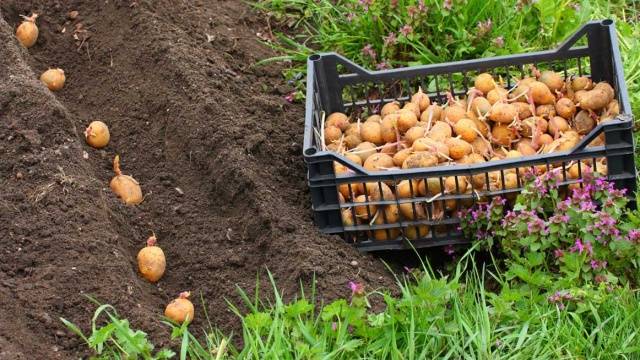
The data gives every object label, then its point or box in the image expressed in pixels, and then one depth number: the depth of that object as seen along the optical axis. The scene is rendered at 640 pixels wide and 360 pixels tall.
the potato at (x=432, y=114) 4.37
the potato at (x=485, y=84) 4.46
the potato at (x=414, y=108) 4.42
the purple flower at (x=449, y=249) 4.09
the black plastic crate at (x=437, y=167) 3.87
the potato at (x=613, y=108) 4.23
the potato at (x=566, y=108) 4.34
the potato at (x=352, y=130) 4.43
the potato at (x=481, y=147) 4.22
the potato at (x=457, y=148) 4.12
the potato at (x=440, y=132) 4.20
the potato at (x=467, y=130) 4.22
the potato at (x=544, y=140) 4.21
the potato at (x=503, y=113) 4.27
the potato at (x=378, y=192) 4.01
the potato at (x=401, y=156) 4.15
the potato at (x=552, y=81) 4.47
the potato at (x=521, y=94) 4.39
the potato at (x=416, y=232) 4.09
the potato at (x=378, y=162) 4.14
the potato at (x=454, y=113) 4.31
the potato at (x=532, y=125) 4.25
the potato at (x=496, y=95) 4.37
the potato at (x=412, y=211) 4.04
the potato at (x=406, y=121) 4.31
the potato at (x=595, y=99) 4.26
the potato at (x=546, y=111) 4.35
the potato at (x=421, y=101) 4.46
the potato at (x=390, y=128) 4.32
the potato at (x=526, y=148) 4.19
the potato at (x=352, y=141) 4.40
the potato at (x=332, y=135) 4.44
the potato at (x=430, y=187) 3.97
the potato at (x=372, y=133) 4.35
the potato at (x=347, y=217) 4.08
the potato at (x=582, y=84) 4.42
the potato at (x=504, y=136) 4.29
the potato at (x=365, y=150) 4.29
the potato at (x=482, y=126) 4.30
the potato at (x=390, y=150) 4.29
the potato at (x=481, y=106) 4.34
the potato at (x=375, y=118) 4.49
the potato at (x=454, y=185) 3.99
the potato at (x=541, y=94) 4.37
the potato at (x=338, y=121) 4.50
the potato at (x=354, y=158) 4.24
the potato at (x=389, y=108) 4.50
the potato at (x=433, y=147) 4.08
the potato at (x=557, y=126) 4.26
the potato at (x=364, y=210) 4.06
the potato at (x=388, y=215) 4.06
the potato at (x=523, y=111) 4.34
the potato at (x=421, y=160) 4.02
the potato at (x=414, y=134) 4.23
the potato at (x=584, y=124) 4.30
